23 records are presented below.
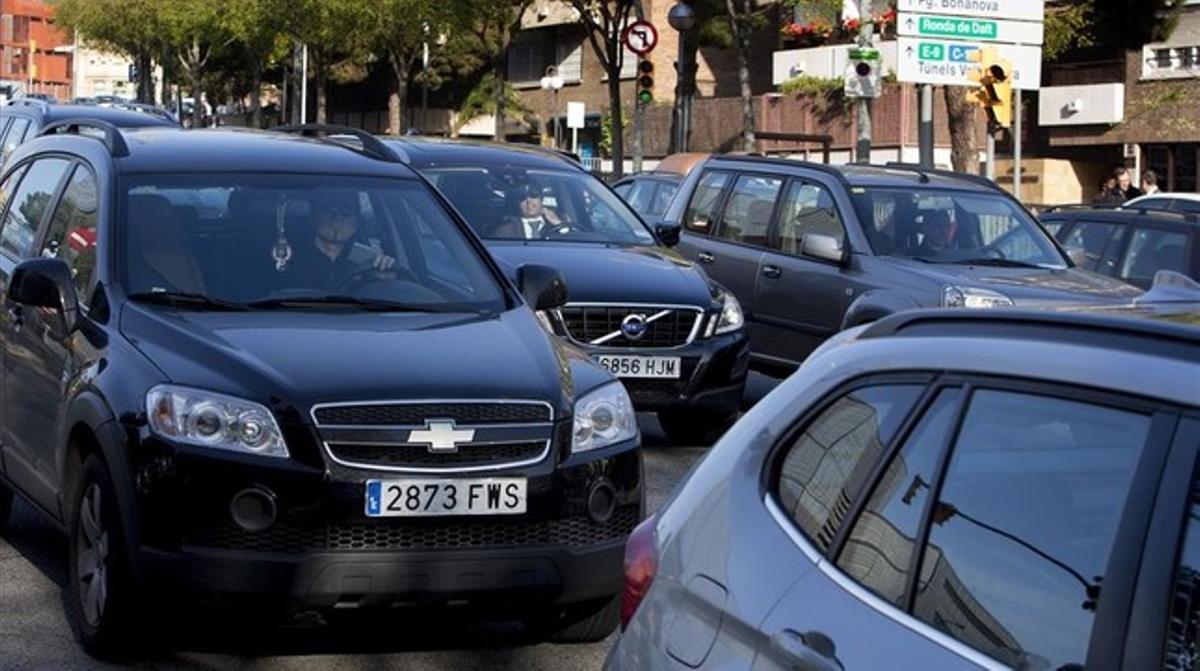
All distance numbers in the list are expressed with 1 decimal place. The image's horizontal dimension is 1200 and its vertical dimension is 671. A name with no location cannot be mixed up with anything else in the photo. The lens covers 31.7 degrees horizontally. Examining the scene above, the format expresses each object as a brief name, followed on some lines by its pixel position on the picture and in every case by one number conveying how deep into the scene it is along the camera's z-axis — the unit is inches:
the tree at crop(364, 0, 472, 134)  2251.5
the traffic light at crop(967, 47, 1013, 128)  979.3
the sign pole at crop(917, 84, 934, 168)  1072.8
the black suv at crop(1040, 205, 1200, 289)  618.2
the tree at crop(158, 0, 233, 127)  3038.9
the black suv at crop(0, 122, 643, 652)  249.9
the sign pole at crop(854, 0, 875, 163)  1147.3
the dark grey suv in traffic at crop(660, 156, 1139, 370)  527.5
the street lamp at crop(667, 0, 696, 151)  1798.7
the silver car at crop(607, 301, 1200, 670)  111.1
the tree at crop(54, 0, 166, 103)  3403.1
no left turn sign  1250.0
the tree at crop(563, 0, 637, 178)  1780.3
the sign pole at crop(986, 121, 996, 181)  1045.2
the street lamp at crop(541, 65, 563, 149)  2441.9
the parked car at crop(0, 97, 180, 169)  808.3
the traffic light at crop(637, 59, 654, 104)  1295.5
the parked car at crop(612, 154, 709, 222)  834.2
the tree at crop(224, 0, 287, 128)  2716.5
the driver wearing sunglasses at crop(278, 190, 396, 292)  300.5
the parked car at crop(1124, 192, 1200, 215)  669.9
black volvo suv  468.1
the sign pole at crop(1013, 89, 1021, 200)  1025.5
